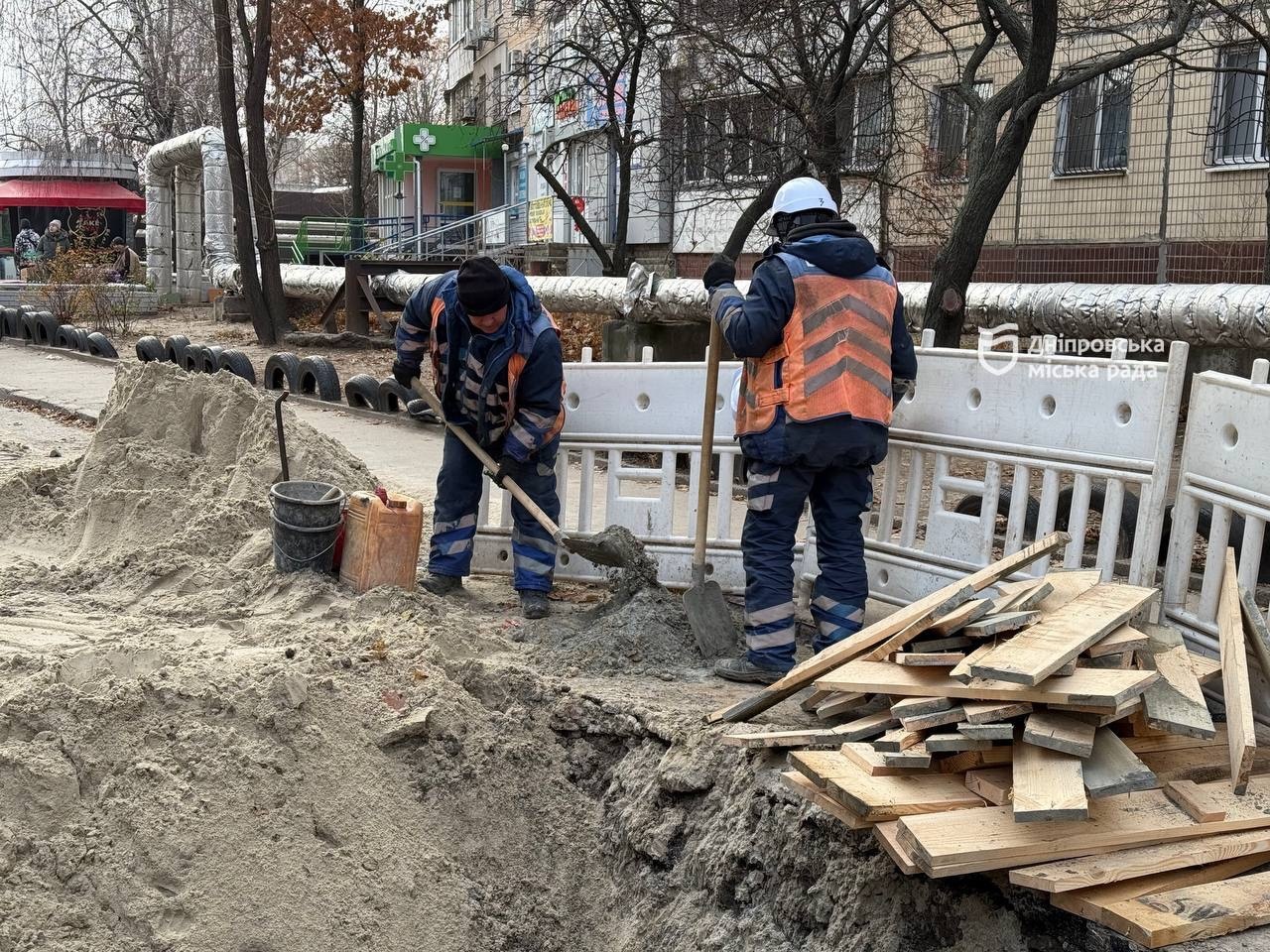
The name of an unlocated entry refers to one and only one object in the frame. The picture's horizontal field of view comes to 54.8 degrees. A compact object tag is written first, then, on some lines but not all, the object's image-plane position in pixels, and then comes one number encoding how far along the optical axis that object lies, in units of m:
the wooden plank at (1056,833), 3.01
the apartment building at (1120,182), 13.84
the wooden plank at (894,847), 3.07
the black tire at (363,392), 11.93
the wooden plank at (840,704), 3.96
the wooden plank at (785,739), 3.67
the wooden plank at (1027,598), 3.75
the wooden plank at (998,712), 3.25
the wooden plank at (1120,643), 3.50
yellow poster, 29.30
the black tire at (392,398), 11.59
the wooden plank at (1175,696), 3.30
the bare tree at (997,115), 7.91
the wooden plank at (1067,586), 3.82
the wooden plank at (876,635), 3.98
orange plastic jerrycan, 5.55
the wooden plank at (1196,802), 3.21
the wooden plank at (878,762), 3.28
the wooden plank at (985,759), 3.29
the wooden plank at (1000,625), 3.57
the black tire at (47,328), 17.98
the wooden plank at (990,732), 3.20
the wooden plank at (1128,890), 2.96
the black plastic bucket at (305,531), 5.58
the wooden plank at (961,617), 3.66
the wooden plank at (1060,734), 3.11
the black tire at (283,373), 13.09
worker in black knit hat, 5.58
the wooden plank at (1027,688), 3.16
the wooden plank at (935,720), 3.35
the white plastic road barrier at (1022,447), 4.51
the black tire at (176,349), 14.05
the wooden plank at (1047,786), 2.94
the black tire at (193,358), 13.78
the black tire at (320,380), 12.65
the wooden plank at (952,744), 3.25
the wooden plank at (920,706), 3.40
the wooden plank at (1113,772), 3.09
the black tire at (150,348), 14.23
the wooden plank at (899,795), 3.21
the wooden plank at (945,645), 3.69
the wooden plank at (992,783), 3.19
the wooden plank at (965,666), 3.37
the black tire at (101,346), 16.47
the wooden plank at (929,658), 3.55
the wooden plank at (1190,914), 2.87
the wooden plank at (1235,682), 3.34
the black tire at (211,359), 13.44
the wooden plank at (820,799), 3.26
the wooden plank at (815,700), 4.09
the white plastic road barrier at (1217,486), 4.11
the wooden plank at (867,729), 3.62
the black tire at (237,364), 12.52
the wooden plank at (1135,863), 2.98
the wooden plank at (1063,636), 3.22
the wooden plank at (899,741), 3.35
